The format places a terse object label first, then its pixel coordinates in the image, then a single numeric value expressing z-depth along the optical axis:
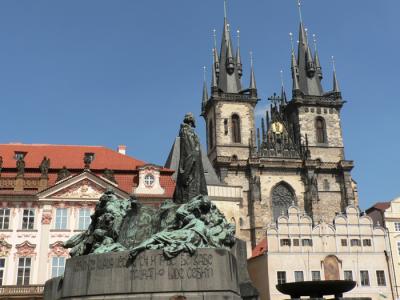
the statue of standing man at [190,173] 11.47
